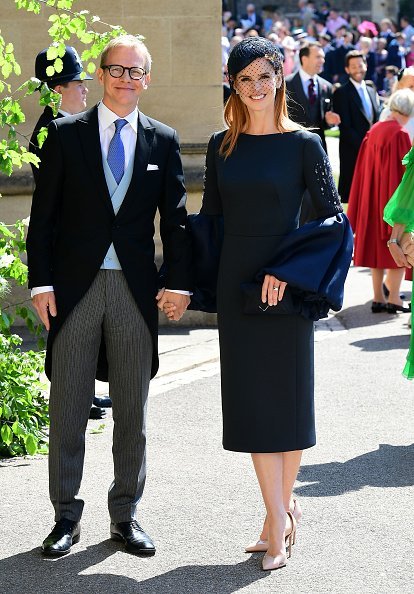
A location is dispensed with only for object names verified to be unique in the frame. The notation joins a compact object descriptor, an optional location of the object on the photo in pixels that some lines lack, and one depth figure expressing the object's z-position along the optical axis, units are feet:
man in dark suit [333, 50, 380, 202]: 47.52
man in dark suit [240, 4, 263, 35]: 138.04
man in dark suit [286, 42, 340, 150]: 44.73
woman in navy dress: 16.83
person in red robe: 37.83
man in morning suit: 17.12
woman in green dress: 22.29
